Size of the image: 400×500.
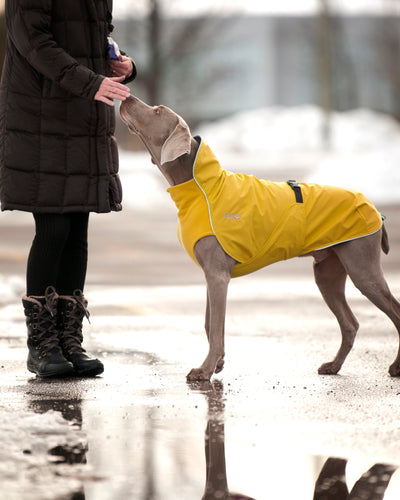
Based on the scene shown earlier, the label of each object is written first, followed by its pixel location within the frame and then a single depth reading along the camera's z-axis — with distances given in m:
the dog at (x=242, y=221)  8.64
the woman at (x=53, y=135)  8.39
